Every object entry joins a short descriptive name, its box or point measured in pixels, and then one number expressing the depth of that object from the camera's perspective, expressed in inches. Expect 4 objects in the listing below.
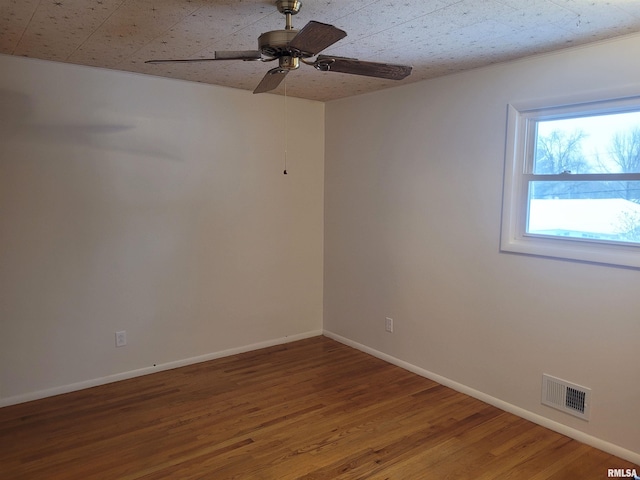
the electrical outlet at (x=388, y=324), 156.8
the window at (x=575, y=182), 101.0
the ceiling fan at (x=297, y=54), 68.1
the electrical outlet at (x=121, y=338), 139.1
